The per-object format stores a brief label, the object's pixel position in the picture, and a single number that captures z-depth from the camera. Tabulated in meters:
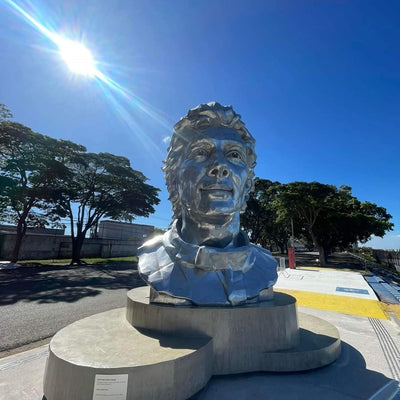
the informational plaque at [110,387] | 2.03
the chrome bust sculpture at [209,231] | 3.17
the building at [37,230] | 31.41
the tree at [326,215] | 22.08
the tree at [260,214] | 29.89
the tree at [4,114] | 18.03
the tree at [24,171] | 17.35
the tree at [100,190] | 21.44
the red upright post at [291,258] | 19.09
